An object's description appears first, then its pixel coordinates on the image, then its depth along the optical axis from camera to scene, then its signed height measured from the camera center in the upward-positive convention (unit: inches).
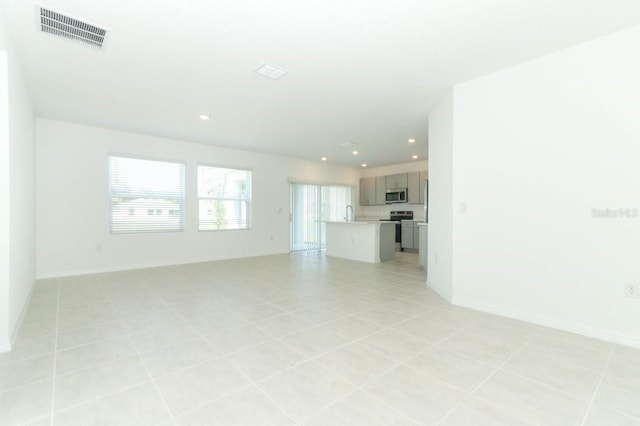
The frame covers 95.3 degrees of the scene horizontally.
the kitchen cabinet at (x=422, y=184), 321.4 +31.3
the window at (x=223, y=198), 260.5 +13.8
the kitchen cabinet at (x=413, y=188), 327.6 +27.8
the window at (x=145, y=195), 216.1 +14.6
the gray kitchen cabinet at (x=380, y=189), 362.3 +29.4
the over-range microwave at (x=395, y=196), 337.7 +19.8
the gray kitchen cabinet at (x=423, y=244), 212.5 -24.2
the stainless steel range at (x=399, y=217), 337.7 -6.3
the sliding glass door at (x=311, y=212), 331.0 +0.8
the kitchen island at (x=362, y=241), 254.1 -26.0
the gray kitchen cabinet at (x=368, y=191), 375.9 +27.9
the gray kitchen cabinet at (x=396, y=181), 339.9 +37.5
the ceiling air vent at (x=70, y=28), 90.9 +61.2
